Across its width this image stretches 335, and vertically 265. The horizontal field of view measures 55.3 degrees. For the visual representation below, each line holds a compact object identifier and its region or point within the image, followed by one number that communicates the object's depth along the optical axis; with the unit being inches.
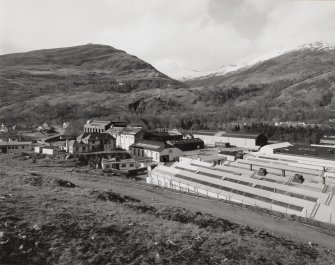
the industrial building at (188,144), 2741.1
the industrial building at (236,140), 3038.9
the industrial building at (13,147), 2402.8
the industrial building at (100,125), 3226.1
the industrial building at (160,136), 2856.8
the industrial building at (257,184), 1090.1
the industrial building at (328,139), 2958.7
